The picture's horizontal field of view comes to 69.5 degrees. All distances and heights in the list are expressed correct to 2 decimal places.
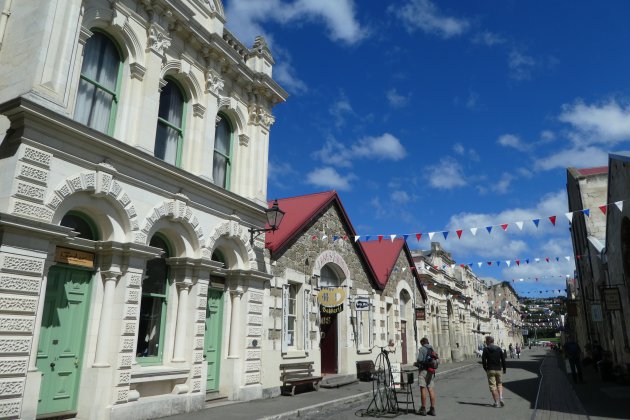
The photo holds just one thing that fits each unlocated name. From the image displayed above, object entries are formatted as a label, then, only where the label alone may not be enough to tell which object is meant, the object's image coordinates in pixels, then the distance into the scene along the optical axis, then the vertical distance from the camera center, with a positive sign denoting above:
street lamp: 11.88 +2.99
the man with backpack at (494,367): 11.34 -0.75
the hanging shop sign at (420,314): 25.61 +1.19
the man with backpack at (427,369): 10.30 -0.74
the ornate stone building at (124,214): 7.19 +2.28
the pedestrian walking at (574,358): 17.57 -0.78
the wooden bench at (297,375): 13.21 -1.18
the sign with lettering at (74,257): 7.87 +1.31
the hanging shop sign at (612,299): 14.80 +1.22
